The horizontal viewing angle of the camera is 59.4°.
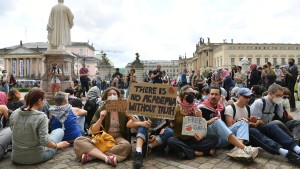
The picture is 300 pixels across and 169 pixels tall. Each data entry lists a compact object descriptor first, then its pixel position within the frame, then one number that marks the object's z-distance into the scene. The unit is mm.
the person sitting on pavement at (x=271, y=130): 4258
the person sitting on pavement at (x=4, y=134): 4395
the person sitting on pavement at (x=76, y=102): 6078
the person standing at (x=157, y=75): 11391
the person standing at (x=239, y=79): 9975
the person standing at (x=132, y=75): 10707
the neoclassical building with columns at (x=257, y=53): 81000
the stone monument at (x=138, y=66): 29397
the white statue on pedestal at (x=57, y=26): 11805
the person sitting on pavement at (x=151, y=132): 4295
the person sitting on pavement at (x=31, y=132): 3951
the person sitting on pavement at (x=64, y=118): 4926
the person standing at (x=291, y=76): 9070
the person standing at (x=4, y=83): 10636
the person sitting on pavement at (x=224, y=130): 4188
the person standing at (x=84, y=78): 12969
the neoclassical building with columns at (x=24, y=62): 79125
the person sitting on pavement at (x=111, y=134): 4230
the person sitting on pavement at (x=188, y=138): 4461
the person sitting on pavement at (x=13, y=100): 5252
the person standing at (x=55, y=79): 10328
